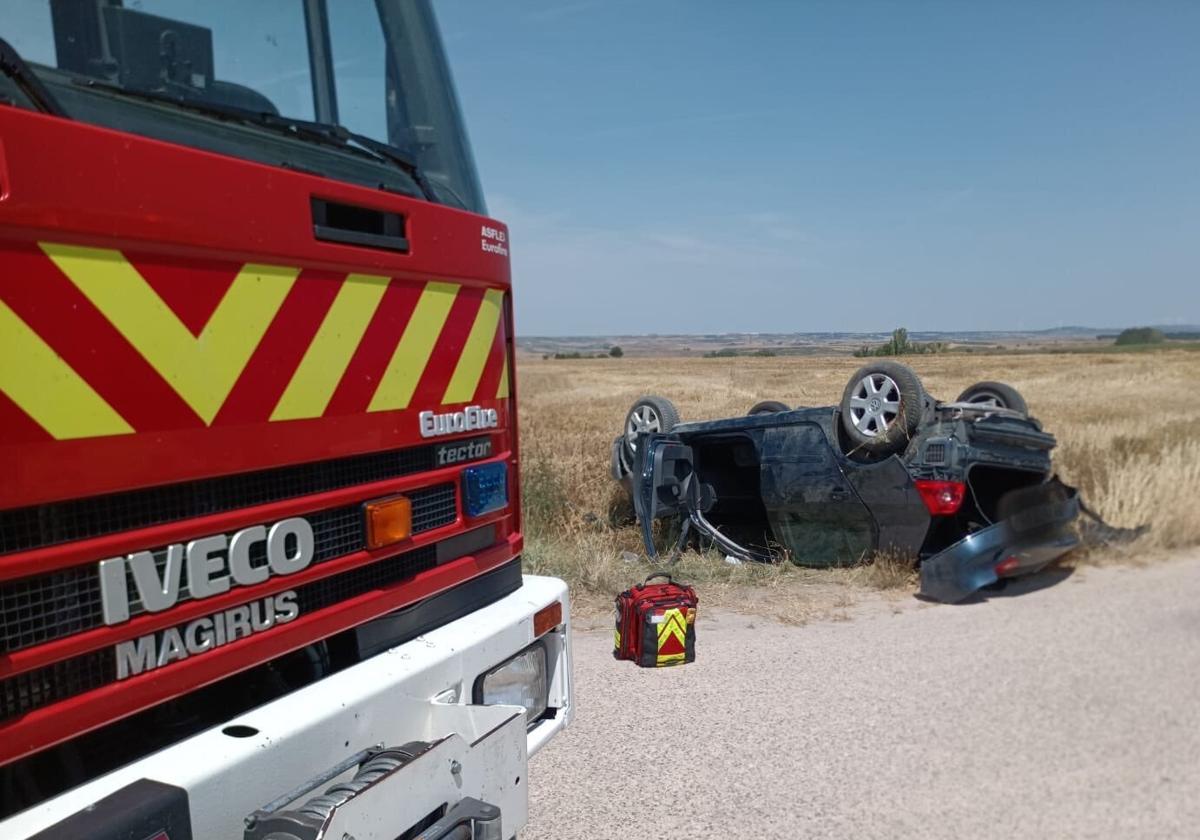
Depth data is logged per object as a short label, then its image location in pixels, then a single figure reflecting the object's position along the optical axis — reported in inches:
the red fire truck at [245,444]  66.3
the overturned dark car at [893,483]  232.2
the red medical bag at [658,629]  199.0
